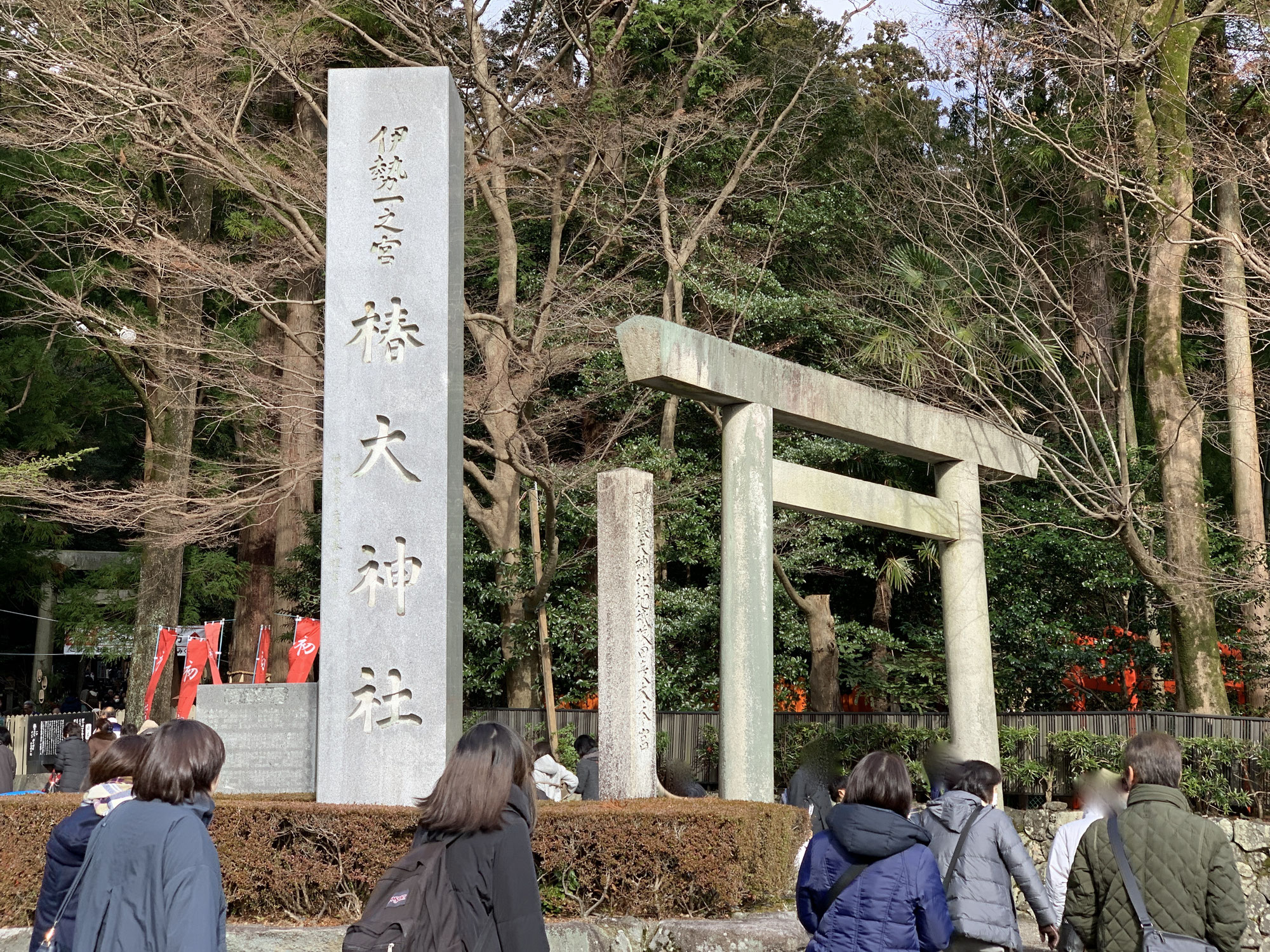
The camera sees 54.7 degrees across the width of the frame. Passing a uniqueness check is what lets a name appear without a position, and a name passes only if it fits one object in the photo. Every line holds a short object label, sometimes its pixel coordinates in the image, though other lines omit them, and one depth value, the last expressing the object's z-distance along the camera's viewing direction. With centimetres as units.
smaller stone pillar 1125
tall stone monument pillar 790
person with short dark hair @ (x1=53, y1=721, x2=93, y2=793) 1230
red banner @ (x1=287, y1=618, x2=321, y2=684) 1730
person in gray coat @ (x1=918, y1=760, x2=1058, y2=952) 521
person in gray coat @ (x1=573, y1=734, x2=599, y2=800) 1217
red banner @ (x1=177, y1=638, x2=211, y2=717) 1870
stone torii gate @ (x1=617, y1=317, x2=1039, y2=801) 931
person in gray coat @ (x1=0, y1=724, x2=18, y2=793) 1155
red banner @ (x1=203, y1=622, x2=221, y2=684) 1925
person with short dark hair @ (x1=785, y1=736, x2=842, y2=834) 962
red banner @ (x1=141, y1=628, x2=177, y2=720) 1920
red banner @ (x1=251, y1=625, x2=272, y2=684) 1969
